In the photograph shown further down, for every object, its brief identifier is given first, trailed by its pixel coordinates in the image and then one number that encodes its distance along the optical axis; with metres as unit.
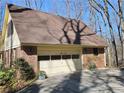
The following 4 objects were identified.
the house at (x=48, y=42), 6.82
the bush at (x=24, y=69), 6.26
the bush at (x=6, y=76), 5.92
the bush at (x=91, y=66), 8.25
